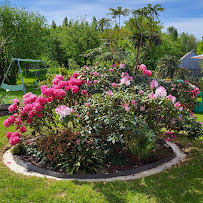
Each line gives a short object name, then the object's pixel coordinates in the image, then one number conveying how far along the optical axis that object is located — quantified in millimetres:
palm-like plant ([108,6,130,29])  4683
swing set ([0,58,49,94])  11137
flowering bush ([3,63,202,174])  3465
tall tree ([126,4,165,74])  4493
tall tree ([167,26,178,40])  53444
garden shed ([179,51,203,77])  37316
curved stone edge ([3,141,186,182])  3605
